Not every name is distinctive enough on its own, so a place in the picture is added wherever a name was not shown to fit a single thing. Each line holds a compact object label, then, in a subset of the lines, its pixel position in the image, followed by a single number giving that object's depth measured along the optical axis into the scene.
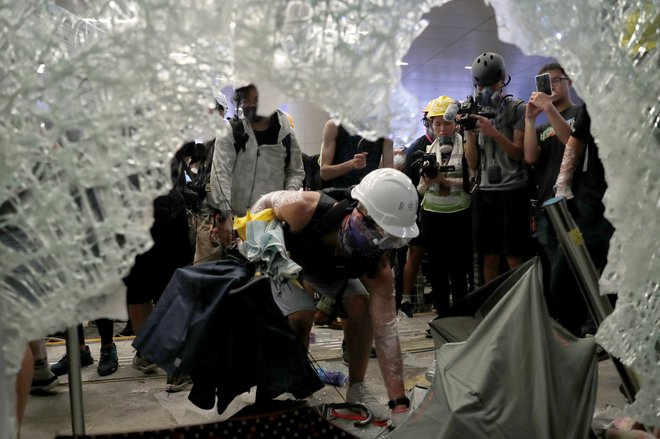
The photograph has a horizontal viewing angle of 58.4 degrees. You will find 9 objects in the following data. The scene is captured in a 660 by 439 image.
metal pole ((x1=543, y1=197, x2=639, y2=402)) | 1.41
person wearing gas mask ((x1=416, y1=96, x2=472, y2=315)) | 3.36
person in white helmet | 2.03
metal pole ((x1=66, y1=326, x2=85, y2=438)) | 1.34
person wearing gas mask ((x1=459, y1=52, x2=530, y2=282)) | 2.98
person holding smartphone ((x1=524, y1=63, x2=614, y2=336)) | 2.38
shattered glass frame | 0.84
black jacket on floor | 1.71
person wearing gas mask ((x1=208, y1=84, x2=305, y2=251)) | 2.74
